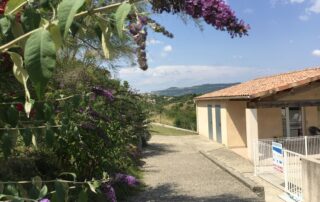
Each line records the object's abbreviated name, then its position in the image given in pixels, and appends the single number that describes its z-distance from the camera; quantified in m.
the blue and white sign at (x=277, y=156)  6.60
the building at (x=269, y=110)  9.59
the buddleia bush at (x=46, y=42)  0.62
